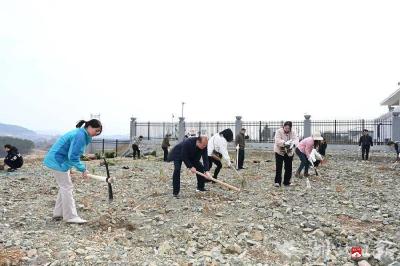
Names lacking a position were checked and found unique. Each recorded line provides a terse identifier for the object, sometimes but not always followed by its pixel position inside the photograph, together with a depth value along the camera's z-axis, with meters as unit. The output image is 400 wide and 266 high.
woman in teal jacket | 6.34
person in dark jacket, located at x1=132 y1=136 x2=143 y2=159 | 23.08
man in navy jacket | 8.45
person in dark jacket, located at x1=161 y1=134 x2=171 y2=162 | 20.97
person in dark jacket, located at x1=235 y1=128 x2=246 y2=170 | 15.15
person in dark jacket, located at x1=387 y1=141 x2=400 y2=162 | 20.54
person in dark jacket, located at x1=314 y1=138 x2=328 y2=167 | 18.59
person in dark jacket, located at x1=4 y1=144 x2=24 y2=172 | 14.85
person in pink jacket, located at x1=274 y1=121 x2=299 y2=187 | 9.61
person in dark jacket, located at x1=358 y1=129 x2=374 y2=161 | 19.78
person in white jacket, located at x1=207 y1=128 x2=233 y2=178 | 9.67
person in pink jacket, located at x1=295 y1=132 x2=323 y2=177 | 10.79
